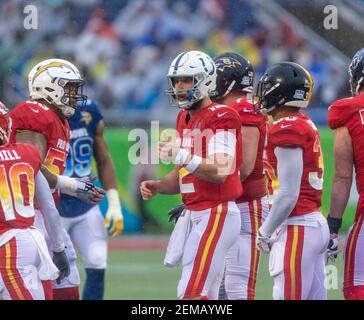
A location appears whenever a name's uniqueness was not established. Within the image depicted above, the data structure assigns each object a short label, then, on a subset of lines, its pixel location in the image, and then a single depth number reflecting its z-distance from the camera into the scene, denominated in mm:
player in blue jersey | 15086
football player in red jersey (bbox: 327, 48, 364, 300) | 11664
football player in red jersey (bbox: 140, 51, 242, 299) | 11297
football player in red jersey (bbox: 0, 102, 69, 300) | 10414
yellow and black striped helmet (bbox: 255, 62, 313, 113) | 11820
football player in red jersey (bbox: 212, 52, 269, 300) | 12805
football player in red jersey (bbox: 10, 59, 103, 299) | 12203
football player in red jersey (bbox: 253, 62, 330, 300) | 11211
